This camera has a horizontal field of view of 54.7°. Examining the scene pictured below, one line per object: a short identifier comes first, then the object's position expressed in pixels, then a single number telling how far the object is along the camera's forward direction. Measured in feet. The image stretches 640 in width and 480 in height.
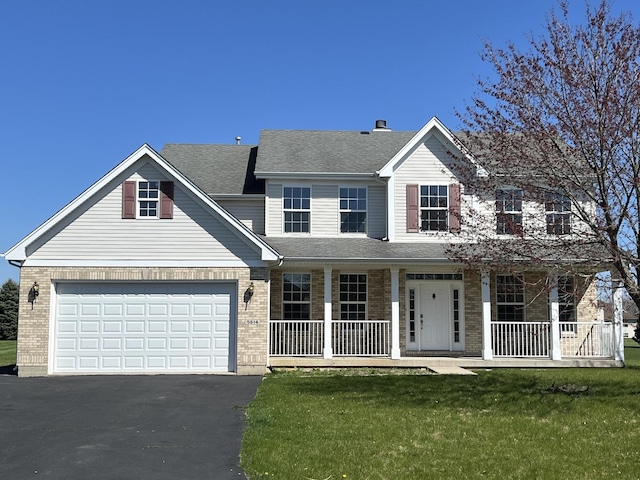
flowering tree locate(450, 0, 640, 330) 40.93
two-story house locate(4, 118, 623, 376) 53.57
